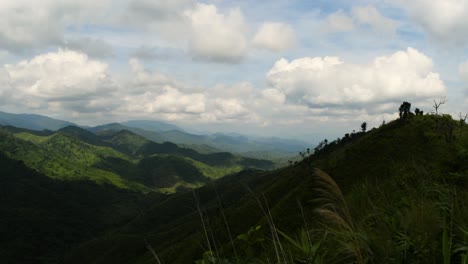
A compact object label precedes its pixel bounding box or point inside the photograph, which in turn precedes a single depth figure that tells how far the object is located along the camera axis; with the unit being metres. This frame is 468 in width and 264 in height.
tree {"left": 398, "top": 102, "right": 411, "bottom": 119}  62.12
